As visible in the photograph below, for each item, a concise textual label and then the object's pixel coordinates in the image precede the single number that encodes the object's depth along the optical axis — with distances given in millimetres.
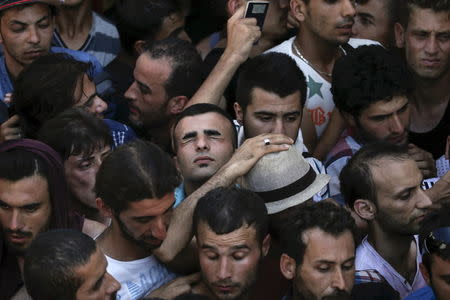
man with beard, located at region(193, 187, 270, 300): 9305
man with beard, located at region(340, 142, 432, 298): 10367
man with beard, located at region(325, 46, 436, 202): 11531
